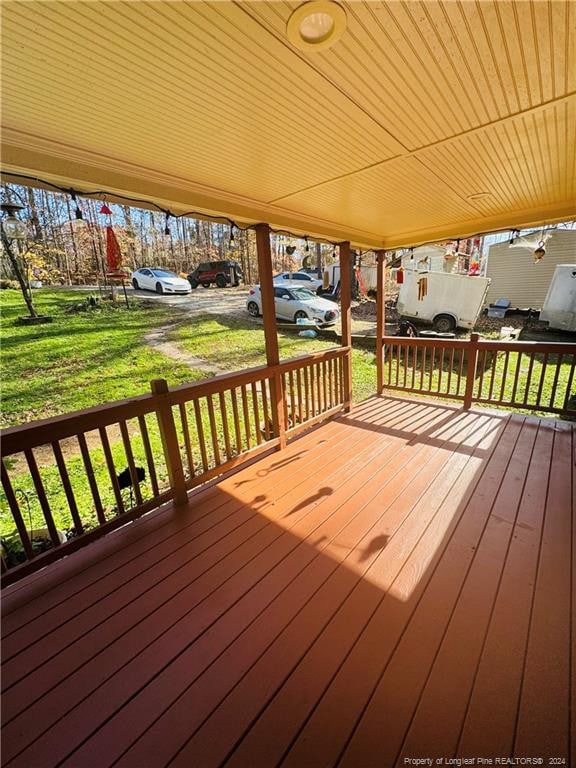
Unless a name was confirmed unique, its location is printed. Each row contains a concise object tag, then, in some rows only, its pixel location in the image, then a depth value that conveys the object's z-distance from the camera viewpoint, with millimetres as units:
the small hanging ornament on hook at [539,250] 3443
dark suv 13000
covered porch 1099
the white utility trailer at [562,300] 8219
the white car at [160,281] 11898
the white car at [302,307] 9562
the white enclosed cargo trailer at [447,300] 8641
